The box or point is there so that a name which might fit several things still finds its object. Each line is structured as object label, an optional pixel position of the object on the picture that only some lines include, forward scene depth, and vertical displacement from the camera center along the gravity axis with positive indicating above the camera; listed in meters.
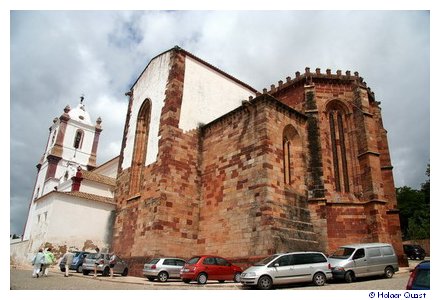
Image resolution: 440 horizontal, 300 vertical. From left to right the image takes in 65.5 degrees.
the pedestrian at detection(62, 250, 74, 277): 15.83 +0.37
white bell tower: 40.47 +14.56
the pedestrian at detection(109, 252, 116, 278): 16.05 +0.41
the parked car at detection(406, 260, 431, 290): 6.90 +0.09
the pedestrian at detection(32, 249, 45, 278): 14.73 +0.18
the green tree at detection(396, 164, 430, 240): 44.87 +10.87
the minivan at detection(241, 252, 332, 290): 11.85 +0.25
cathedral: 16.53 +5.54
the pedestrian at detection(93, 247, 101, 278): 16.17 +0.46
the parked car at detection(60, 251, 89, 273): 19.00 +0.41
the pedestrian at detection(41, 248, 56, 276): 15.05 +0.32
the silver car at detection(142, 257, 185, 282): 15.14 +0.18
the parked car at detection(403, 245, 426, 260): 28.69 +2.42
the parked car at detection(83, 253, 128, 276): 17.45 +0.31
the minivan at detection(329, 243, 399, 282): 13.85 +0.77
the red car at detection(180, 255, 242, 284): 13.91 +0.20
